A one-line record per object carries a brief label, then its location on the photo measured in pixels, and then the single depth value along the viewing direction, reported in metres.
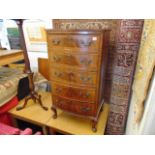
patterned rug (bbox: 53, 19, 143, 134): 1.01
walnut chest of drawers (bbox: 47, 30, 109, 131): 0.90
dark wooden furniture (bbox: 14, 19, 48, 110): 1.21
